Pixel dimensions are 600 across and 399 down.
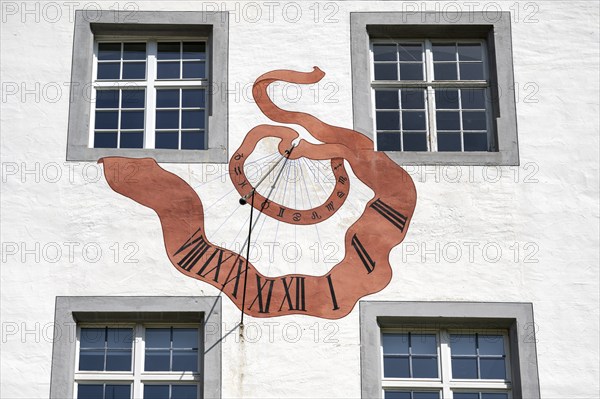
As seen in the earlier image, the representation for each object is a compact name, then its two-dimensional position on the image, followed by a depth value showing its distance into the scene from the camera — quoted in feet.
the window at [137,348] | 48.03
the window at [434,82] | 52.21
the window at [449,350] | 48.19
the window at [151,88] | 51.42
